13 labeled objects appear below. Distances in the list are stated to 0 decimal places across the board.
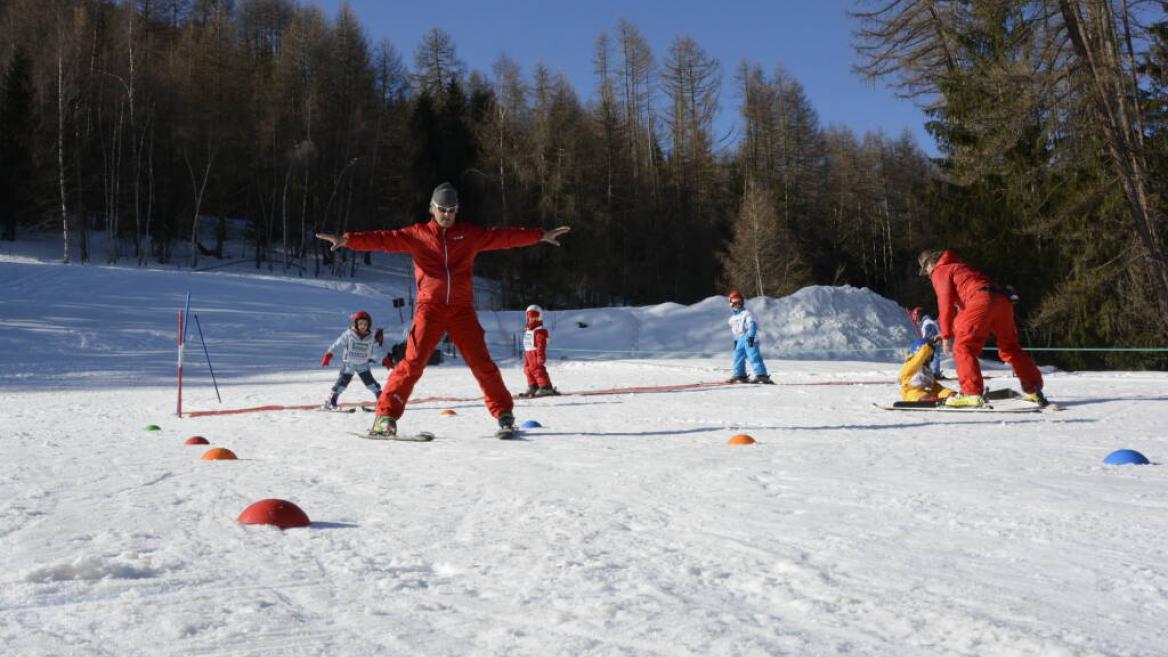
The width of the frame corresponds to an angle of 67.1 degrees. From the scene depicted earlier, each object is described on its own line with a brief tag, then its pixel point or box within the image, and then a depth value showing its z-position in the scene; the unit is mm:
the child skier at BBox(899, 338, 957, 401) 10719
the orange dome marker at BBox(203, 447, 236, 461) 5820
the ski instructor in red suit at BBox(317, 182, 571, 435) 7238
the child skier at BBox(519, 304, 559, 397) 13617
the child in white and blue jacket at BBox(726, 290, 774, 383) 15166
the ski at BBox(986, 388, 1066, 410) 10219
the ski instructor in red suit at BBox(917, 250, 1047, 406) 9336
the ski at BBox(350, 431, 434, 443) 7026
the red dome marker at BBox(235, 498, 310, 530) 3570
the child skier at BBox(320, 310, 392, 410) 11570
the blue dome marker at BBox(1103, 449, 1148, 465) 5449
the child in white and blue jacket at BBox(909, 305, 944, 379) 12352
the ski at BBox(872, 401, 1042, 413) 8929
